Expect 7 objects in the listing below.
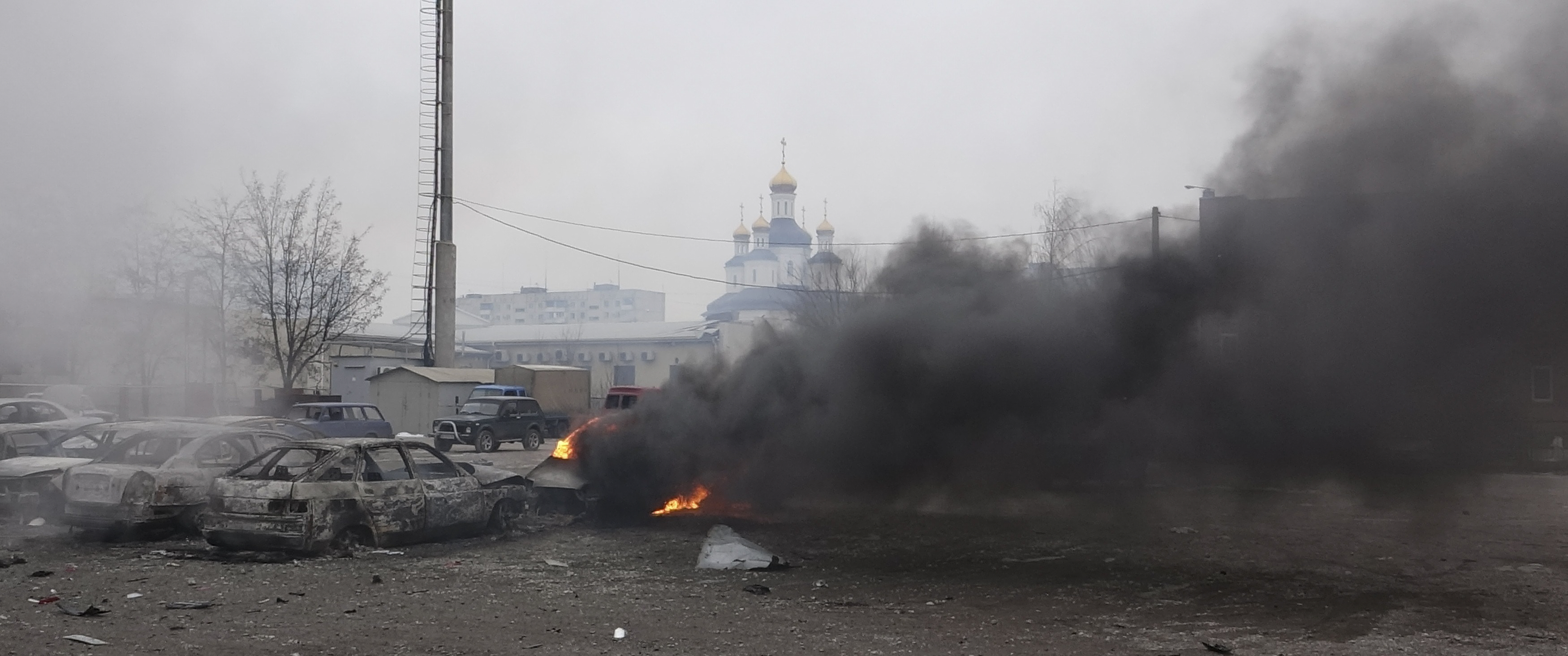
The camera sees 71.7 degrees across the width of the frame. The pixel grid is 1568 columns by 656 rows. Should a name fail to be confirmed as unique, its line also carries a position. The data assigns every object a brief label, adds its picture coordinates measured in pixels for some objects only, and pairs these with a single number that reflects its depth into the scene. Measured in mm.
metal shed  32625
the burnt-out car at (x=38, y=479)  13125
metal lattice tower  32031
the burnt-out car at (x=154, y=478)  11914
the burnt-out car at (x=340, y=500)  11055
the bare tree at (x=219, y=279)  24312
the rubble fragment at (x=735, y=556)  11102
